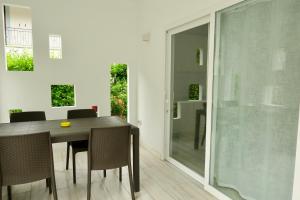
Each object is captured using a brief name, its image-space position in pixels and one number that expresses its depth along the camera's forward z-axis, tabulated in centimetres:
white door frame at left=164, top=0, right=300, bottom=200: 217
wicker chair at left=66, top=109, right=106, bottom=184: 277
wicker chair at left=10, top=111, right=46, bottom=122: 288
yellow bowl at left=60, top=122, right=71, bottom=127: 259
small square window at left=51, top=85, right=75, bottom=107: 406
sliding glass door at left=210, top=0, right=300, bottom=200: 172
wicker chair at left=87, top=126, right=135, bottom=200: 219
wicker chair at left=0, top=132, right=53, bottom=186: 187
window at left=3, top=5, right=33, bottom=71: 370
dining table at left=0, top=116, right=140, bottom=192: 224
